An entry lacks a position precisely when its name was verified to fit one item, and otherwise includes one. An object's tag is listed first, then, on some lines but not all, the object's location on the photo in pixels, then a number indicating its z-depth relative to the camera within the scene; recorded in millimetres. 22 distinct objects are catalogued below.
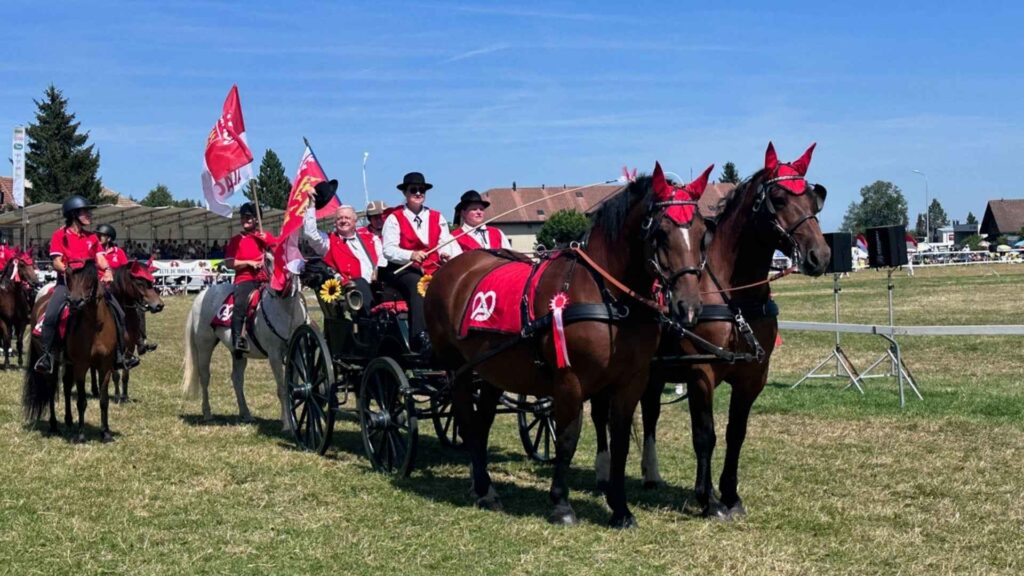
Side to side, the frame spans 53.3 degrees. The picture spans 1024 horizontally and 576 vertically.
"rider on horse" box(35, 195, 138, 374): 10195
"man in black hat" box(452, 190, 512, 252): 9211
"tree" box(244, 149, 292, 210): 95062
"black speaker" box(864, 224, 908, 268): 11875
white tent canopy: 39616
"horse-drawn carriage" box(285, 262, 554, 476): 8625
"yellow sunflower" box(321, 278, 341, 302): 9461
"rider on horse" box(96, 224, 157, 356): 12461
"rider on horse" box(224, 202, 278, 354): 11477
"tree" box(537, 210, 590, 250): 81819
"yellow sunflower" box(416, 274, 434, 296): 8758
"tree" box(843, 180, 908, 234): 138750
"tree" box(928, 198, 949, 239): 190212
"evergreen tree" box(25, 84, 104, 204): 61688
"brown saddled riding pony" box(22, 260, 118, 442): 10125
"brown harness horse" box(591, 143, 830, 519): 6828
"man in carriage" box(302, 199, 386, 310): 9992
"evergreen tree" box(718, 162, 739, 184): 126038
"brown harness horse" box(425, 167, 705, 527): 6090
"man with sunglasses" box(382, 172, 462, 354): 8812
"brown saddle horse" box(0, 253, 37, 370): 17031
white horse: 11031
